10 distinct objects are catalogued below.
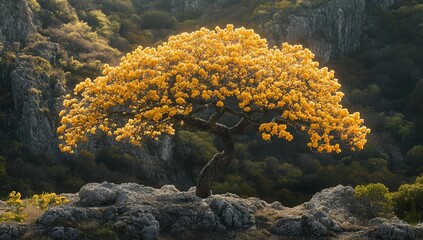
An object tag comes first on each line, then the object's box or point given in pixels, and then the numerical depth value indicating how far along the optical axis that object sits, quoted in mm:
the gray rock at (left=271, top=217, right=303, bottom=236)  21062
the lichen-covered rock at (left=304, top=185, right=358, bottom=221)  23712
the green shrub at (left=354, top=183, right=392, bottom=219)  23984
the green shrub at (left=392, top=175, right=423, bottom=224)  24689
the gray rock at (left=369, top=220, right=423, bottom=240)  20703
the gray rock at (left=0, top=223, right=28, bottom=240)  18594
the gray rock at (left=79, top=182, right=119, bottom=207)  21386
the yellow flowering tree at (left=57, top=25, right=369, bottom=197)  19609
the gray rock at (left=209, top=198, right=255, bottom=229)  21234
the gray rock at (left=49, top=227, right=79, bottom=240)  18703
